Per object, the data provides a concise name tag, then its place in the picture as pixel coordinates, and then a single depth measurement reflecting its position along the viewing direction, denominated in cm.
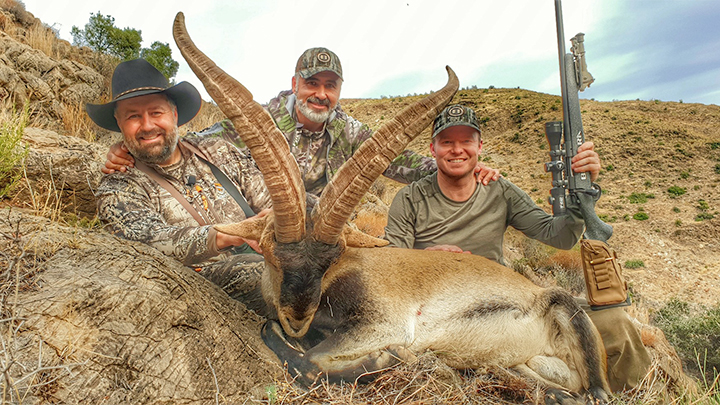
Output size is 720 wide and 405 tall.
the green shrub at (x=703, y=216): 2458
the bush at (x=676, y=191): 2902
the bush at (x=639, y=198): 2888
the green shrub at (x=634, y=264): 1864
